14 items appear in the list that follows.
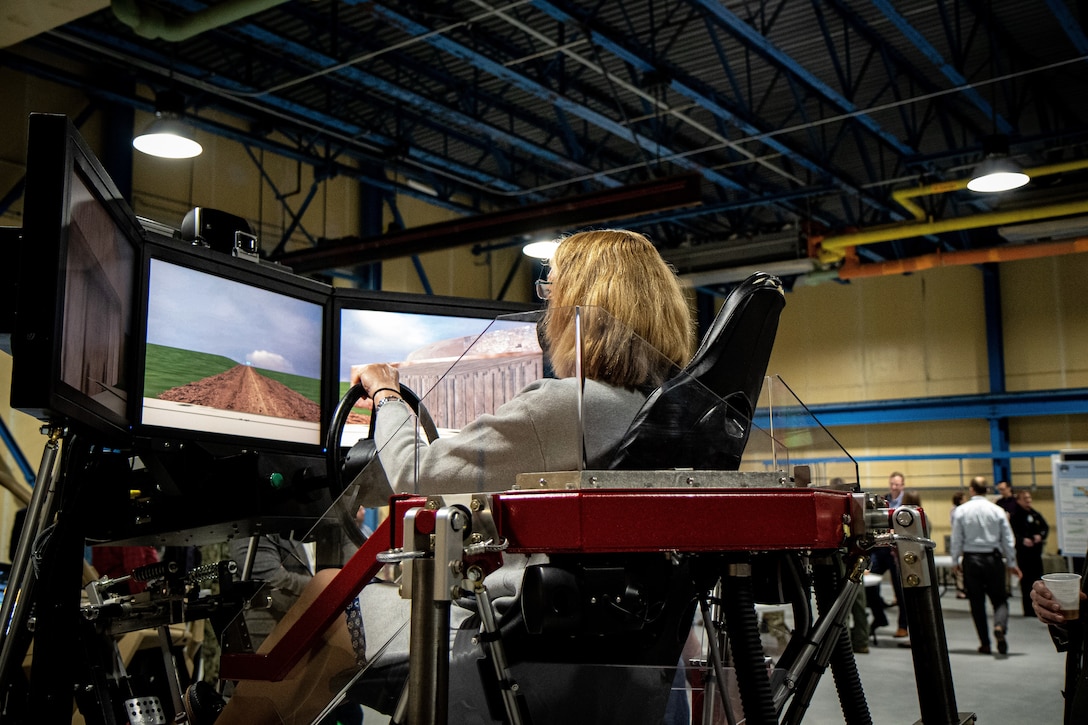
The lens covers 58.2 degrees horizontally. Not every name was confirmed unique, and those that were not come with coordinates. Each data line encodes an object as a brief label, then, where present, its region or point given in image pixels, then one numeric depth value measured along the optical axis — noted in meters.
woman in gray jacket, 1.63
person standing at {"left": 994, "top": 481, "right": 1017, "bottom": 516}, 11.31
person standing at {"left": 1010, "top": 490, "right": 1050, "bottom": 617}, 11.13
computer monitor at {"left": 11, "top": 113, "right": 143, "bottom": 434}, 1.62
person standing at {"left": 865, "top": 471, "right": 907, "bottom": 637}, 8.96
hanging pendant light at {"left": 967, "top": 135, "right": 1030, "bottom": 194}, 8.60
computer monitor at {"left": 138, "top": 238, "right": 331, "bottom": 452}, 2.36
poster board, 9.48
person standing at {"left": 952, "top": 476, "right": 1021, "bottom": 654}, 8.32
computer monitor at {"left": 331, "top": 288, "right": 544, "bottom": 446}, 3.01
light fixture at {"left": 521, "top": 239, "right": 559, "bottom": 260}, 8.73
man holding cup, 2.19
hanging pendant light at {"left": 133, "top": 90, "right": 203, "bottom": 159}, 7.25
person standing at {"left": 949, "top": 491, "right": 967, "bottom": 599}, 11.61
